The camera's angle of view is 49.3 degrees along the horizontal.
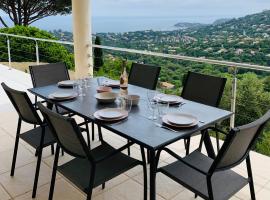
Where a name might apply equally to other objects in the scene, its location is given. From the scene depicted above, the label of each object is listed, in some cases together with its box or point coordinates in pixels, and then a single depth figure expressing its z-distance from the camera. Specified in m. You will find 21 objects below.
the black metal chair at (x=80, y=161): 1.78
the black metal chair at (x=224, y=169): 1.60
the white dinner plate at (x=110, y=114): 2.02
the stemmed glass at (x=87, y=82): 2.81
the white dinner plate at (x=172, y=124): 1.90
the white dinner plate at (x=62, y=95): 2.47
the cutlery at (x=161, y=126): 1.89
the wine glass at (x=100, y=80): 2.97
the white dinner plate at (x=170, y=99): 2.36
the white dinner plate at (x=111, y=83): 2.88
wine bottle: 2.48
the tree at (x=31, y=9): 11.77
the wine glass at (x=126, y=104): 2.20
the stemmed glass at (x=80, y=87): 2.66
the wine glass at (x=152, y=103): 2.10
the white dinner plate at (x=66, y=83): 2.88
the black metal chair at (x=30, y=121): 2.26
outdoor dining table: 1.76
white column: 4.54
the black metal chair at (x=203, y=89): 2.56
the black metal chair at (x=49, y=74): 3.20
